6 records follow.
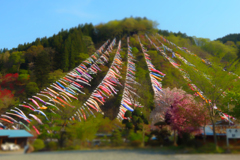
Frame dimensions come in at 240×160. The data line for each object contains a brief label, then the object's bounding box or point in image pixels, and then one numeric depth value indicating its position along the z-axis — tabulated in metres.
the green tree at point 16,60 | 48.94
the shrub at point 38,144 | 15.13
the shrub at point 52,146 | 15.72
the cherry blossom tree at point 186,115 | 17.60
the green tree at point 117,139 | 16.41
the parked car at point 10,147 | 15.07
